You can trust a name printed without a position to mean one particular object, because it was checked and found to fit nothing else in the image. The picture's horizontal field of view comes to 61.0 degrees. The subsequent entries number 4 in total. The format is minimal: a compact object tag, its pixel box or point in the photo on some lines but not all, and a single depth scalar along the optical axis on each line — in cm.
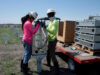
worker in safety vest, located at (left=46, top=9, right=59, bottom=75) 267
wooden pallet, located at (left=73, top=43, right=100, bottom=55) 267
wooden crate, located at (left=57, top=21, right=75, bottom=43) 354
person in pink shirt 266
